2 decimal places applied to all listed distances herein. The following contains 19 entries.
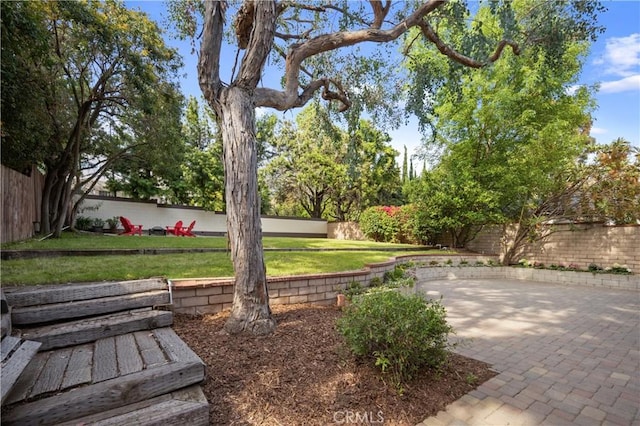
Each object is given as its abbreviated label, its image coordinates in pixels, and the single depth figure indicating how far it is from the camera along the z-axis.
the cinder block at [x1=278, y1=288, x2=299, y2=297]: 4.02
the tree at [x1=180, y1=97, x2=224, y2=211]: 15.27
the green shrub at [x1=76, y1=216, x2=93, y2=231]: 11.52
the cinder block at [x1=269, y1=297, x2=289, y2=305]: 3.94
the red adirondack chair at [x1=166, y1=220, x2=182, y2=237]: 12.45
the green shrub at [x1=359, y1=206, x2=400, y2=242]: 13.60
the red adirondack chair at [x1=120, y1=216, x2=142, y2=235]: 11.41
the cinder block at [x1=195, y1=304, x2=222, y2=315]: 3.40
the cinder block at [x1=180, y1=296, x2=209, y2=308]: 3.32
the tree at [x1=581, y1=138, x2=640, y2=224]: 7.72
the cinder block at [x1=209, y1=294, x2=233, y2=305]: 3.48
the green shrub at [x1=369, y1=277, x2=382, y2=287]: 5.54
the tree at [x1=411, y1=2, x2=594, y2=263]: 8.79
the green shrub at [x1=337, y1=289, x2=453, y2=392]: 2.30
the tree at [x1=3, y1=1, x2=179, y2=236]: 6.17
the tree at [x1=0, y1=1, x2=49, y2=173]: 4.77
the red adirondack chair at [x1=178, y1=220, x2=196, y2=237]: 12.56
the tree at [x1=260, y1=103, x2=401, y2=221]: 17.42
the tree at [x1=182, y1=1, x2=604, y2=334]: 2.99
